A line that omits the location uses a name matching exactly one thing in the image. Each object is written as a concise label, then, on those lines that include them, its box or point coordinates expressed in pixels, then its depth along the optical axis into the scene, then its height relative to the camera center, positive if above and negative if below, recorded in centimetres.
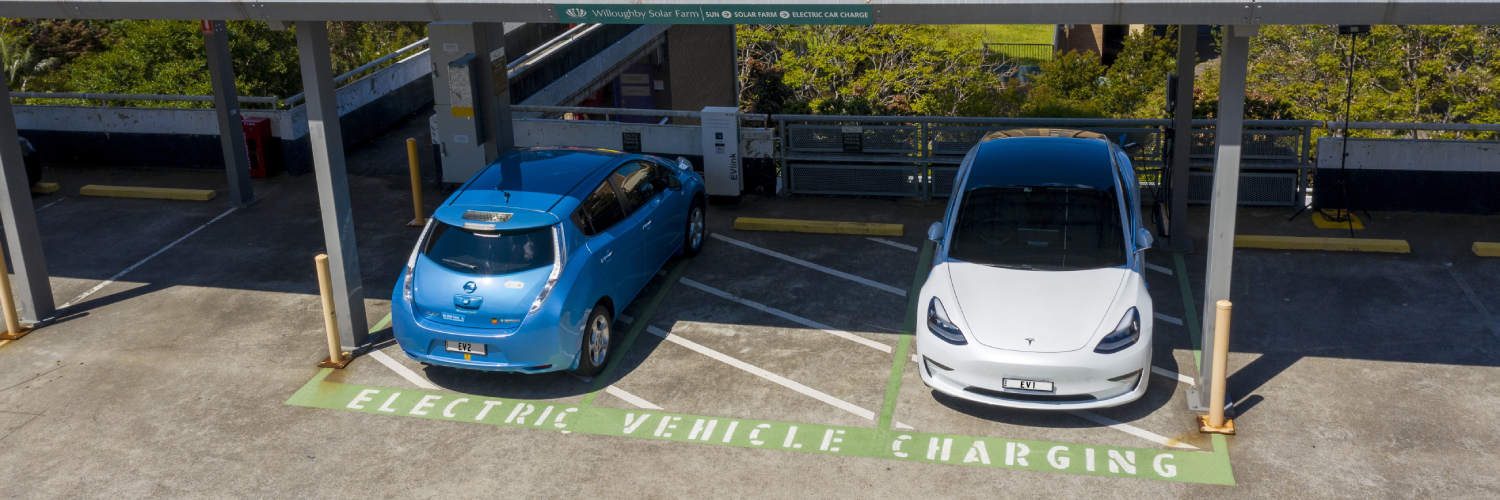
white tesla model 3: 793 -250
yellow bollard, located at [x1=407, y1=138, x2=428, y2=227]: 1323 -245
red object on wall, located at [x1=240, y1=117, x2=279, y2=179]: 1524 -215
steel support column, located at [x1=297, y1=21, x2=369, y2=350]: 907 -166
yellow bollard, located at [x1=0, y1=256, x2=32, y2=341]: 1028 -281
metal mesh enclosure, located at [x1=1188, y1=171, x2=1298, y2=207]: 1286 -283
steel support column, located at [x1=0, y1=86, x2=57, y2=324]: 1023 -216
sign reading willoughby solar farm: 778 -40
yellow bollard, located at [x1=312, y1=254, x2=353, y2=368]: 931 -279
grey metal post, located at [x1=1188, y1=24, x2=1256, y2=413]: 746 -151
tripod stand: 1222 -286
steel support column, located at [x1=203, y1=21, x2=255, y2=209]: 1348 -157
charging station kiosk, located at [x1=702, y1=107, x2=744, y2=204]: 1369 -234
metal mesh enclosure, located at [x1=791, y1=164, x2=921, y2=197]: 1378 -272
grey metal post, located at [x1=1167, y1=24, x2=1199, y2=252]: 1148 -223
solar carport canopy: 669 -42
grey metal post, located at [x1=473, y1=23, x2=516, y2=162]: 1317 -146
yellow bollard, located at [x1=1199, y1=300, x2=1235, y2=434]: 779 -300
